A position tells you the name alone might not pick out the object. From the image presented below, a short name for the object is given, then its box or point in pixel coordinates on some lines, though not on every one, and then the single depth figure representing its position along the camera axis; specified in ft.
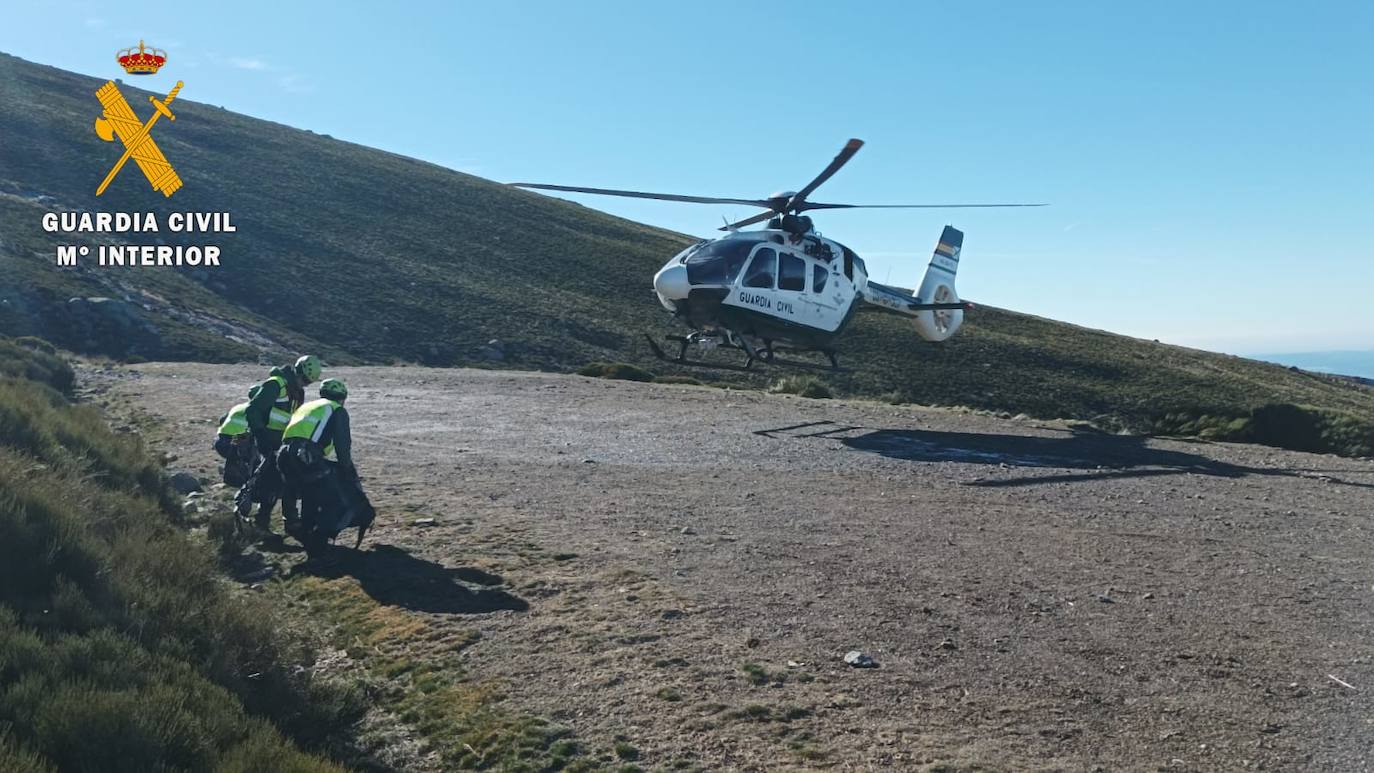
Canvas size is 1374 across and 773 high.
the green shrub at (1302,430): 61.00
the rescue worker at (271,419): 34.14
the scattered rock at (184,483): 40.73
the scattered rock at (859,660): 21.18
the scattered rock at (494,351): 141.79
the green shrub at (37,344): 86.99
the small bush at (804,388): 96.10
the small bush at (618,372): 104.06
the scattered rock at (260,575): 31.01
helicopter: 64.85
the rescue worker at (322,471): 31.09
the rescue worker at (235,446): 38.93
